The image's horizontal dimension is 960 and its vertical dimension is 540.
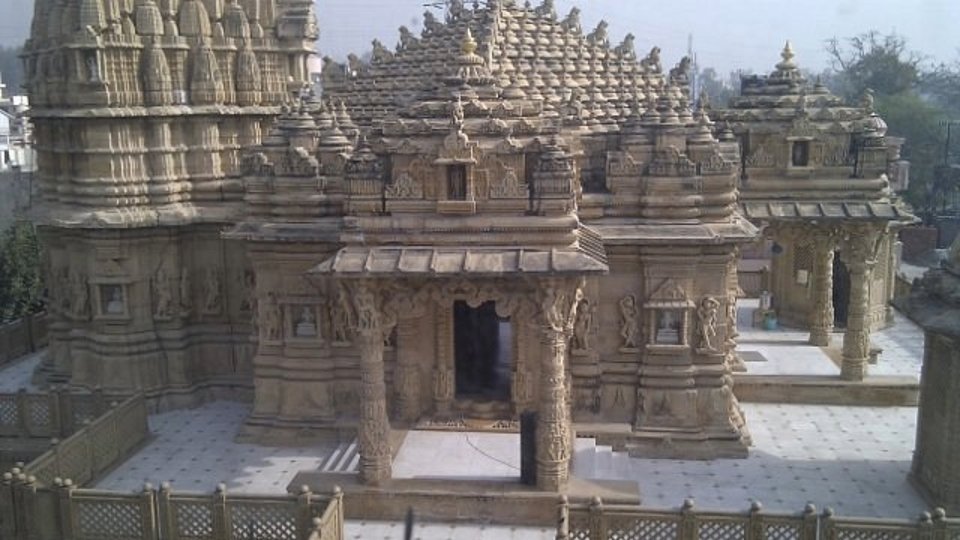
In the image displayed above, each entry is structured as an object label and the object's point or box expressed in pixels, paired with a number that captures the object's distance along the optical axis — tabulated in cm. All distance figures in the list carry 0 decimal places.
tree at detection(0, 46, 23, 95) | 7521
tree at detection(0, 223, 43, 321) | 2453
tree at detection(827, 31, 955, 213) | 4534
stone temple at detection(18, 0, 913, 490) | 1262
